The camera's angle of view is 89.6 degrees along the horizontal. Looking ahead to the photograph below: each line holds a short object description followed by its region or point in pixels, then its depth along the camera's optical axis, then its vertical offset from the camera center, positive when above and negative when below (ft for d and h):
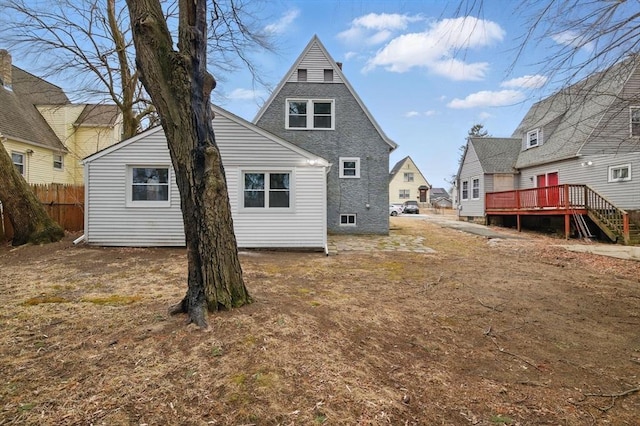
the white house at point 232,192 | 31.01 +1.90
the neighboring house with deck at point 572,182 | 40.04 +4.06
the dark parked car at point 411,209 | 116.06 -0.04
